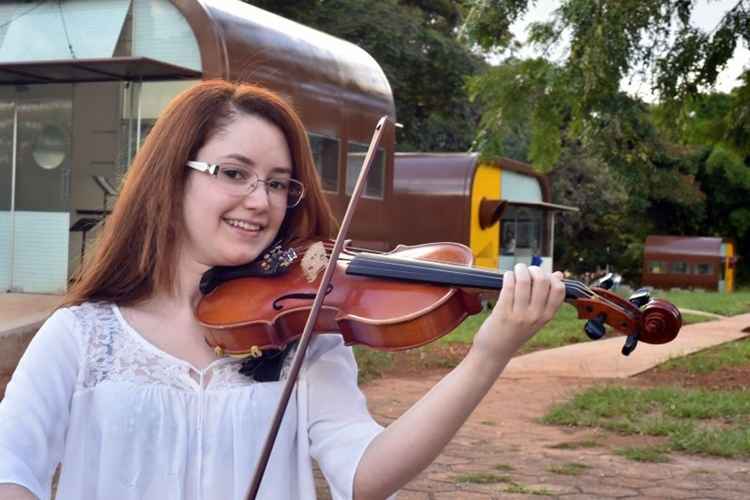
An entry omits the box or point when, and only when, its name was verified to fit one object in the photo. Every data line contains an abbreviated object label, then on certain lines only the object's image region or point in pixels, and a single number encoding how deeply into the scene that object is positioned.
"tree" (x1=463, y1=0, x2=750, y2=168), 8.45
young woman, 1.81
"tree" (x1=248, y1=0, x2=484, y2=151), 19.25
